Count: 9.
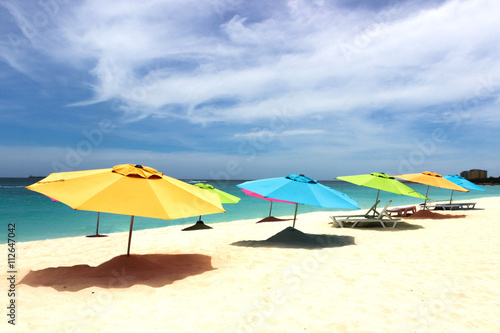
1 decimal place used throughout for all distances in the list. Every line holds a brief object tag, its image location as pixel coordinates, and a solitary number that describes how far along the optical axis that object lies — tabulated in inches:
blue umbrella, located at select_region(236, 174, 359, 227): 241.3
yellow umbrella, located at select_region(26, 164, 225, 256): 142.3
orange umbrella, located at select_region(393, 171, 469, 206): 471.2
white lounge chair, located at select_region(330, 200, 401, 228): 372.5
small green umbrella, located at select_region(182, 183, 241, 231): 413.4
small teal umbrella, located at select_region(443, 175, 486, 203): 591.2
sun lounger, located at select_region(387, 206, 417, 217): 519.8
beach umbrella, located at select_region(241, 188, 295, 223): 501.4
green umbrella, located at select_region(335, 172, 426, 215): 348.8
